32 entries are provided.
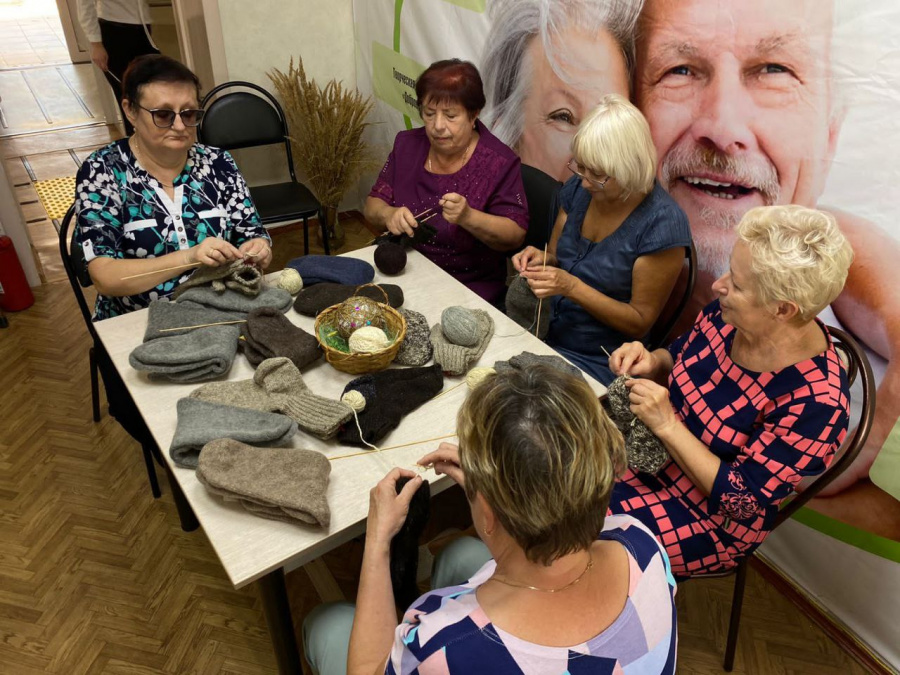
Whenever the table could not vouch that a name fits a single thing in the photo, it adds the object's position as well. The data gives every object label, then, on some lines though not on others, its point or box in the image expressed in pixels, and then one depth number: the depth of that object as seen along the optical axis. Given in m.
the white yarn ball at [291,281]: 1.95
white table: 1.24
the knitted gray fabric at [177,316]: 1.71
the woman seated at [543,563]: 0.91
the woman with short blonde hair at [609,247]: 1.82
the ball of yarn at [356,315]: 1.67
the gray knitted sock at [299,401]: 1.44
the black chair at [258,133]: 3.31
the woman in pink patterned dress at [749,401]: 1.33
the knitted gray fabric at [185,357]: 1.58
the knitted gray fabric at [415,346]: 1.70
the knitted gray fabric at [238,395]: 1.51
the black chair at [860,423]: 1.42
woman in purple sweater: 2.23
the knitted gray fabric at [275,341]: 1.65
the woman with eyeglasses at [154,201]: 1.93
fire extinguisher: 3.29
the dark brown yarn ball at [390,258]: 2.08
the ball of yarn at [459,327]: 1.72
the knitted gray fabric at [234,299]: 1.83
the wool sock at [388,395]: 1.47
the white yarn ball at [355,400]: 1.49
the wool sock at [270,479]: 1.25
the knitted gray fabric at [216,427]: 1.37
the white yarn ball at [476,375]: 1.60
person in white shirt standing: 4.00
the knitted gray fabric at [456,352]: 1.67
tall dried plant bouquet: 3.67
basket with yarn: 1.62
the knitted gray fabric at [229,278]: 1.87
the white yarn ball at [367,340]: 1.62
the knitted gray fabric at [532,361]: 1.66
